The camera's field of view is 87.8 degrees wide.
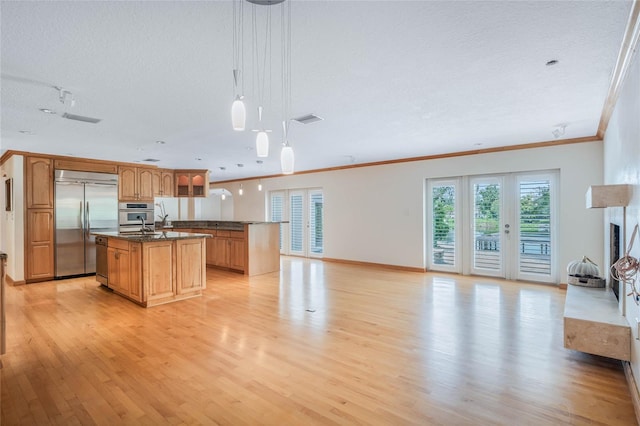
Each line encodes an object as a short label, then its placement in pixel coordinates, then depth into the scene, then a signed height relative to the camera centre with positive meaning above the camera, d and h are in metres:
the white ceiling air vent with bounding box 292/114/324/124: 4.00 +1.13
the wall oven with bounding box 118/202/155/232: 7.32 -0.10
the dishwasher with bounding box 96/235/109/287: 5.45 -0.83
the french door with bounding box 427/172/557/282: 5.75 -0.30
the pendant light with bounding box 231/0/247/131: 1.93 +1.16
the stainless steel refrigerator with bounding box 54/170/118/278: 6.36 -0.09
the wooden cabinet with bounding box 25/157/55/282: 6.04 -0.13
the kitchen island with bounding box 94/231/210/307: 4.46 -0.79
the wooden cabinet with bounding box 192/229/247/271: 6.82 -0.83
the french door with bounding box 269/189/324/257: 9.10 -0.23
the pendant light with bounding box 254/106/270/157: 2.48 +0.51
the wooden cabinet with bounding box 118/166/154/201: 7.35 +0.65
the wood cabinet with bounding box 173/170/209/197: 8.80 +0.75
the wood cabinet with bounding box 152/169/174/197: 8.14 +0.72
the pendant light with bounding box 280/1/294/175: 2.00 +1.16
